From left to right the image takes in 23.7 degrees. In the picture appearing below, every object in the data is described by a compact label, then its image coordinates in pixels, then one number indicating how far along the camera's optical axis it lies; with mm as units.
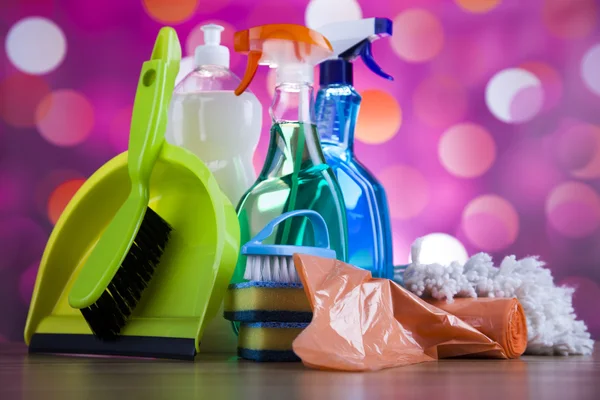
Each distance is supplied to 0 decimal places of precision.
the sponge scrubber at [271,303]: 1224
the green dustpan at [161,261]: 1258
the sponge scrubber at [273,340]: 1224
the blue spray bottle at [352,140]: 1433
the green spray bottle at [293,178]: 1330
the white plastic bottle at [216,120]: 1414
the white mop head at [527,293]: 1372
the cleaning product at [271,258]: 1234
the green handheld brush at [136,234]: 1258
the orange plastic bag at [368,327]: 1169
